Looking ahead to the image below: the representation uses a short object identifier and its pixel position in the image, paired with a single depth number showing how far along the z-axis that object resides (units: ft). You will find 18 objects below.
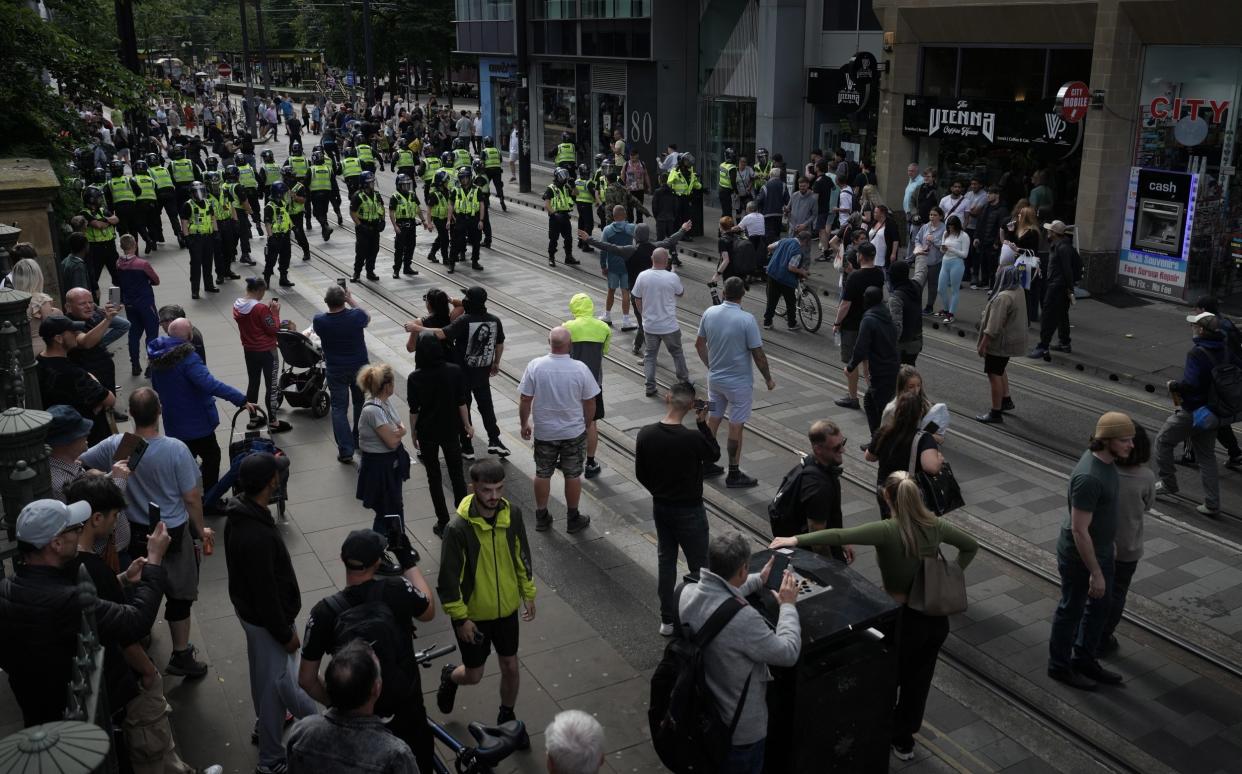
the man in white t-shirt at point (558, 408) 29.99
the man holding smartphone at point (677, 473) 24.35
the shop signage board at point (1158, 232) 58.23
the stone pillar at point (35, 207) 40.16
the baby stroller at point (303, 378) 41.06
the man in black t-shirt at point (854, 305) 41.09
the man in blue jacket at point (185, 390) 29.35
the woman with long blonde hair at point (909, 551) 20.18
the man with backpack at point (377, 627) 16.98
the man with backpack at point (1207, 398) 31.86
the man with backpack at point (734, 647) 16.53
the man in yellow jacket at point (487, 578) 20.22
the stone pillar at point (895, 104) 73.05
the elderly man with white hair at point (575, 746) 13.78
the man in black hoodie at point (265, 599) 18.99
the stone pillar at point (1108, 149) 58.65
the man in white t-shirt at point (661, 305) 41.70
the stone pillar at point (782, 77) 85.15
